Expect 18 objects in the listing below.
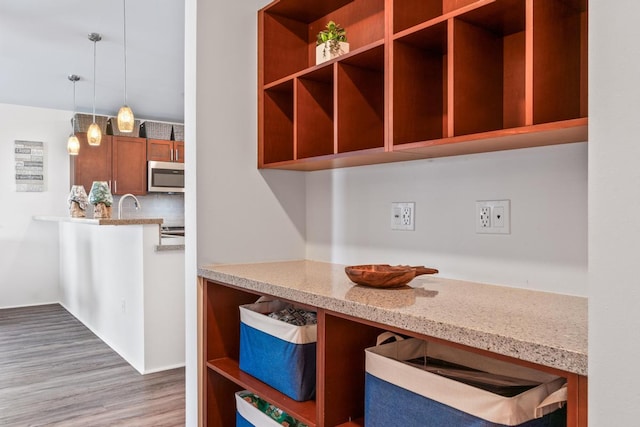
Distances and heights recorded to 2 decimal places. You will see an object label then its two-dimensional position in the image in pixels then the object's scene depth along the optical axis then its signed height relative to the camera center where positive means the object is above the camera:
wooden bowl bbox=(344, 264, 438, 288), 1.30 -0.19
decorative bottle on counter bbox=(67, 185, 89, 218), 4.58 +0.07
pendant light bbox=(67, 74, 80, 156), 4.83 +0.66
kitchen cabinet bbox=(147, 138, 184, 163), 6.13 +0.78
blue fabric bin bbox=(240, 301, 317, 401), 1.43 -0.47
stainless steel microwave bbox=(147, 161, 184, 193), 6.04 +0.41
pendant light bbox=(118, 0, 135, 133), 3.44 +0.66
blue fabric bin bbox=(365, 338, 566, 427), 0.89 -0.40
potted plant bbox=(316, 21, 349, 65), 1.74 +0.61
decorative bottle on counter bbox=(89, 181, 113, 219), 3.93 +0.07
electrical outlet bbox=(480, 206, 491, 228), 1.44 -0.03
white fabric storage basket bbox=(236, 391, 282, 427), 1.53 -0.70
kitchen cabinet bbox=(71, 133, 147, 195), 5.57 +0.55
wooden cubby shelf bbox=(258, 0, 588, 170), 1.18 +0.41
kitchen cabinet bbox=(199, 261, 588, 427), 0.83 -0.25
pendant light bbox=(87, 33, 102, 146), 4.19 +0.66
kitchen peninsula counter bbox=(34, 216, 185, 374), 3.24 -0.63
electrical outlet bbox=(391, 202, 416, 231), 1.68 -0.02
